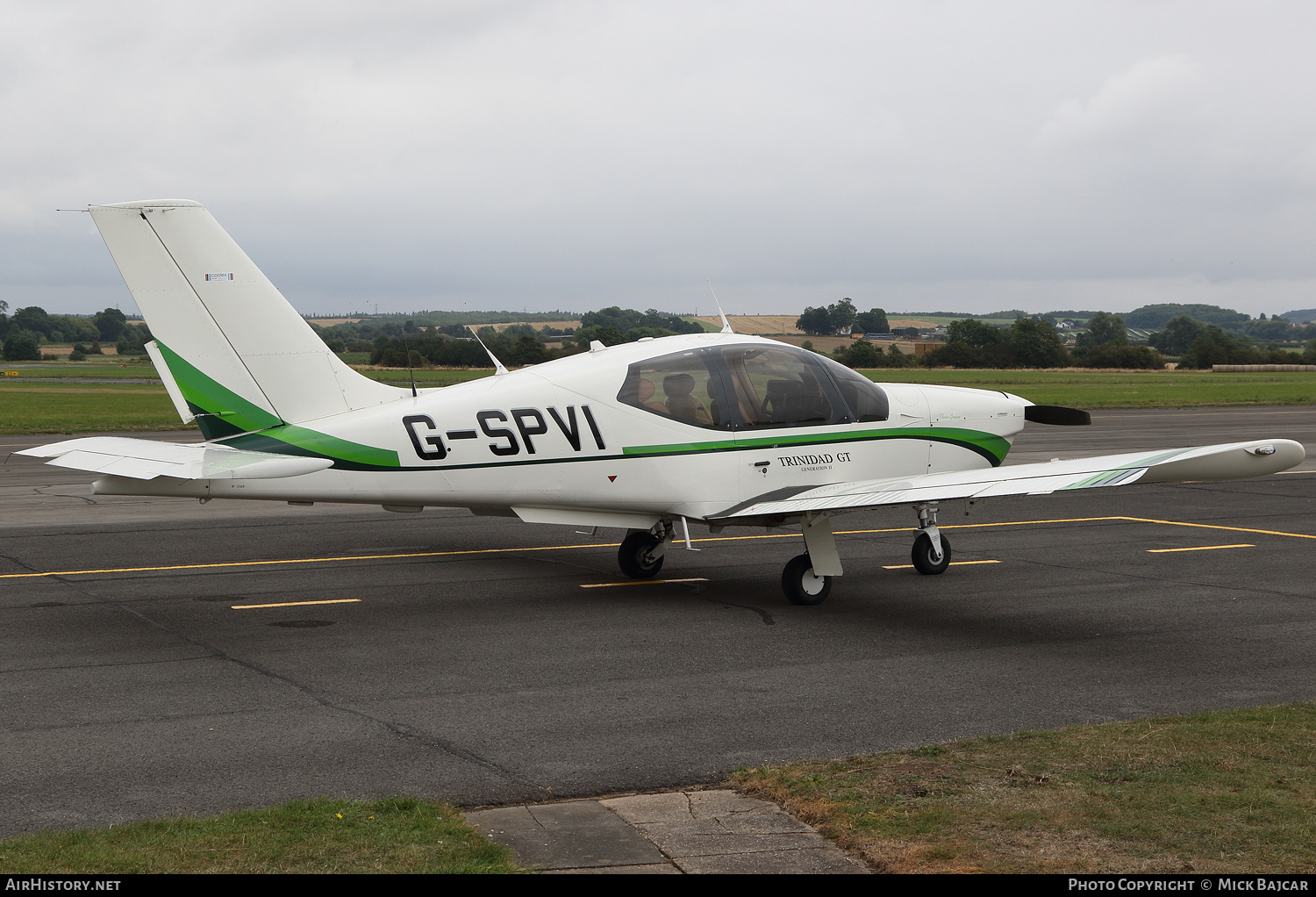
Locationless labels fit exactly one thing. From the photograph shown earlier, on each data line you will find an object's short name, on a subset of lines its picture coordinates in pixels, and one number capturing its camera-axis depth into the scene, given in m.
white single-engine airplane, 10.77
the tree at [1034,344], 92.75
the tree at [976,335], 87.69
